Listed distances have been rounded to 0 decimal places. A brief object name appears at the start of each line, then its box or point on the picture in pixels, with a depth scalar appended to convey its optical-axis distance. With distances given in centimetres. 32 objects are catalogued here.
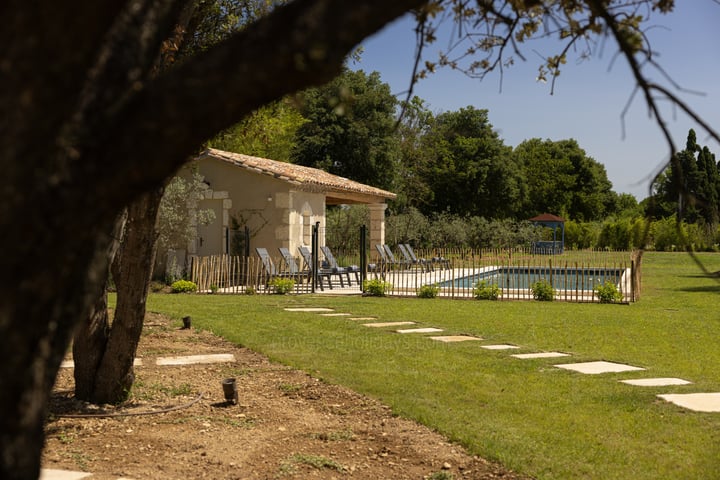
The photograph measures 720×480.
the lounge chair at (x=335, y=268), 1805
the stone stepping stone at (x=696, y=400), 535
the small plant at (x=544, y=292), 1438
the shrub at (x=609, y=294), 1378
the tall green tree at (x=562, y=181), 5294
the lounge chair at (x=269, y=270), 1659
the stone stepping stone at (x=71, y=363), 690
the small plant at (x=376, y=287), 1528
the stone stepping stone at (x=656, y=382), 617
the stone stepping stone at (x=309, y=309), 1218
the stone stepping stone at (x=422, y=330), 959
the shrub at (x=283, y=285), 1599
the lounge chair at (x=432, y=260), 2111
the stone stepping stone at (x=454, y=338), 880
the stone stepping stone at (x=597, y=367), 685
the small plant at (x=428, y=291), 1485
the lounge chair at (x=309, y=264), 1755
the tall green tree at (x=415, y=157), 4125
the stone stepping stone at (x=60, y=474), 376
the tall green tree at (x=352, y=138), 3309
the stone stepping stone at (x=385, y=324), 1020
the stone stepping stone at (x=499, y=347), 820
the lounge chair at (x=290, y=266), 1728
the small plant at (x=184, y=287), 1641
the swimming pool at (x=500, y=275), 2038
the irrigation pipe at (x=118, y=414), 501
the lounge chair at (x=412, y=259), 2147
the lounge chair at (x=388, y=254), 2239
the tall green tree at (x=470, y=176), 4262
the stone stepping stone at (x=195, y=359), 711
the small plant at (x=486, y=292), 1445
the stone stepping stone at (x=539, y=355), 758
